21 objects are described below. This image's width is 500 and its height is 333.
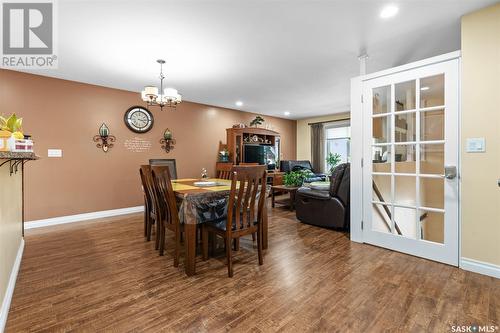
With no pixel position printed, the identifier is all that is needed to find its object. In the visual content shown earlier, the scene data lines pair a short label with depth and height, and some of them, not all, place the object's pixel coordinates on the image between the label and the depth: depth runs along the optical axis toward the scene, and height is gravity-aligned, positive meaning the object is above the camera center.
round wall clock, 4.68 +0.95
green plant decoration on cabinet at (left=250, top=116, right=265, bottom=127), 6.59 +1.24
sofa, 7.05 -0.01
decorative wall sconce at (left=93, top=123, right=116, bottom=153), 4.32 +0.51
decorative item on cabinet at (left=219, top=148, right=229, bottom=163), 6.00 +0.25
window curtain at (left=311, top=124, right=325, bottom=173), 7.56 +0.60
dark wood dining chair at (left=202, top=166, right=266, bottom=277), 2.14 -0.47
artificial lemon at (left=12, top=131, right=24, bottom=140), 1.57 +0.21
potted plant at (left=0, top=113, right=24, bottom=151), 1.44 +0.22
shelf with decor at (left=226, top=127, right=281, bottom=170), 6.08 +0.53
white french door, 2.36 +0.05
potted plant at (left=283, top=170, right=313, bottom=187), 4.94 -0.28
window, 7.17 +0.83
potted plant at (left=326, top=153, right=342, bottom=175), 6.70 +0.18
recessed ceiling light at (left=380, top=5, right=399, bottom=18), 2.16 +1.44
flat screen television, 6.28 +0.31
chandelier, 3.08 +0.94
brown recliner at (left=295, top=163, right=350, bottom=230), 3.48 -0.58
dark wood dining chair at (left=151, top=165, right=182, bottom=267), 2.25 -0.37
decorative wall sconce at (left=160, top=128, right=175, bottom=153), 5.13 +0.54
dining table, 2.19 -0.41
